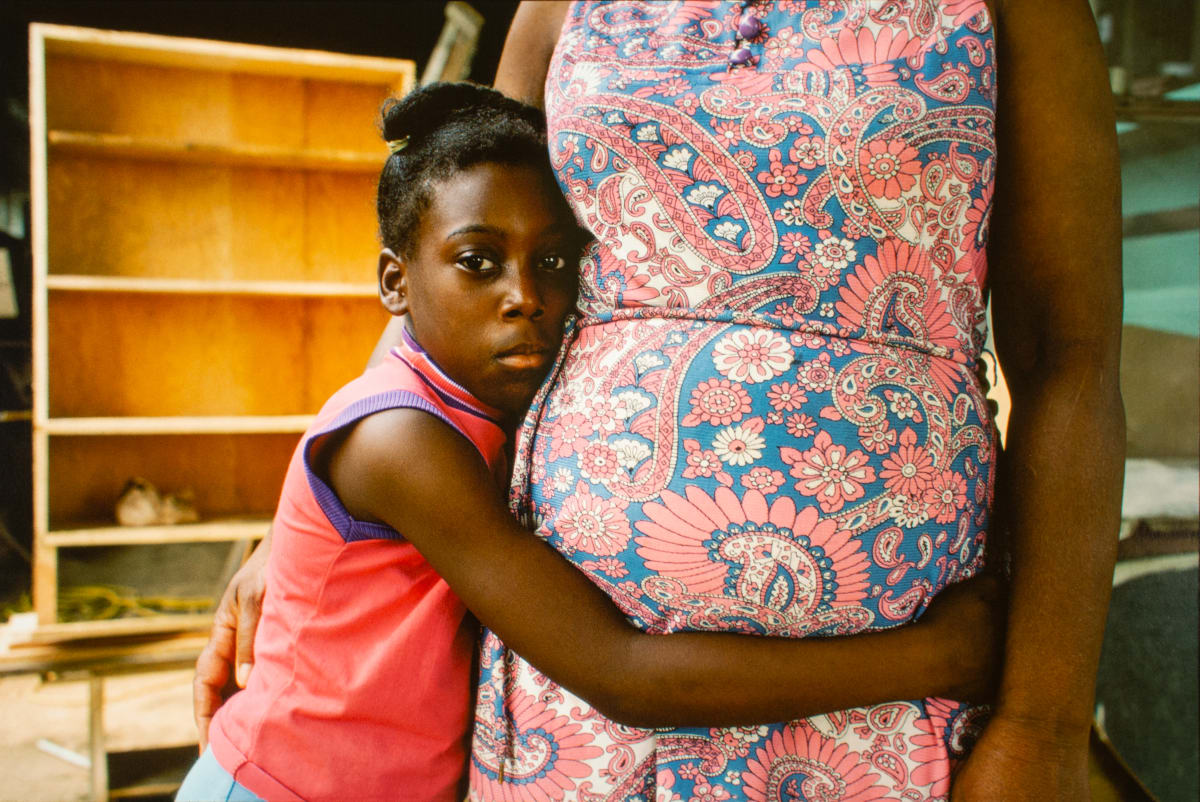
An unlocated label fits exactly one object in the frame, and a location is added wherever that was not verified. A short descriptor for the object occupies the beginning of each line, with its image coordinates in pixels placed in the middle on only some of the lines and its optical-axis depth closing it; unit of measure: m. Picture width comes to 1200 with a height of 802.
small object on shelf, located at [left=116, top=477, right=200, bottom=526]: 2.37
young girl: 0.62
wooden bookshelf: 2.29
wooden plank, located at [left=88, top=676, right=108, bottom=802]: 1.82
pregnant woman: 0.61
